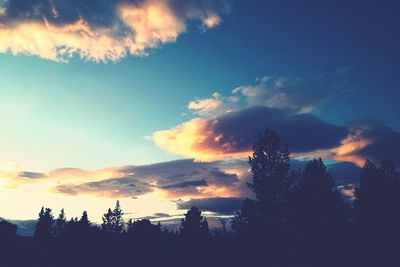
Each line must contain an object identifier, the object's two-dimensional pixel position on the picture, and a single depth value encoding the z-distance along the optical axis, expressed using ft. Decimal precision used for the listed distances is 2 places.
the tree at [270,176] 158.40
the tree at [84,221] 218.18
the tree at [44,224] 285.84
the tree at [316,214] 108.37
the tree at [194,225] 175.22
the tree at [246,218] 134.21
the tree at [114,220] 334.05
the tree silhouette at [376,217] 100.78
